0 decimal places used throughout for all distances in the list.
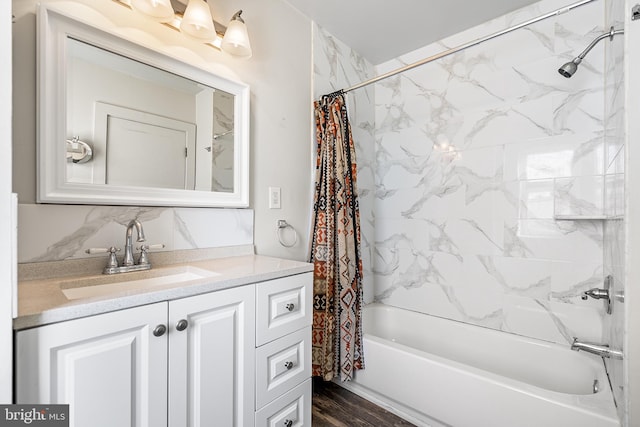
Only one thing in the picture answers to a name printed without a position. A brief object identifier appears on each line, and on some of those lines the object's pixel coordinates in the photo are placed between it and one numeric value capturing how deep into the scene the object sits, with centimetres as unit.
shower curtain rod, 116
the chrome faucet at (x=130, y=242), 112
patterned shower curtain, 176
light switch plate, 172
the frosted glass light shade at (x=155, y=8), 115
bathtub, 118
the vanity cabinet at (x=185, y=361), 67
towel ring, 176
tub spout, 116
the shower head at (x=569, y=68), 131
